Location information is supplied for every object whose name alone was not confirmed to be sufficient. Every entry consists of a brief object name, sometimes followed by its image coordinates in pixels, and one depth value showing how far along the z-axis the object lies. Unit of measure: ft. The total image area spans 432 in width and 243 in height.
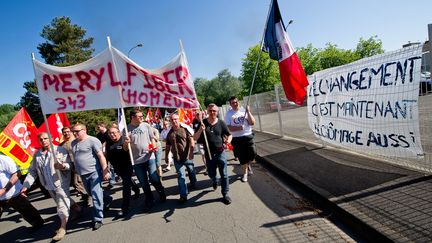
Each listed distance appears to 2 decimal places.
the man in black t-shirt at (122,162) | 18.29
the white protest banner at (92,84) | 16.37
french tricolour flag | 18.04
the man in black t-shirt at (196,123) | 27.05
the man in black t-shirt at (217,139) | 17.51
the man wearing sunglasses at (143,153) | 18.03
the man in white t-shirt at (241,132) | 20.85
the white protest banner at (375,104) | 14.28
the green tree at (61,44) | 131.85
